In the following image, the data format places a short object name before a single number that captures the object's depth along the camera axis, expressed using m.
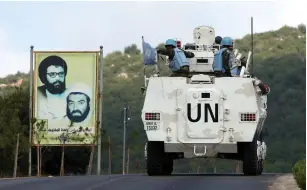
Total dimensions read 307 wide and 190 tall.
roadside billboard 51.12
